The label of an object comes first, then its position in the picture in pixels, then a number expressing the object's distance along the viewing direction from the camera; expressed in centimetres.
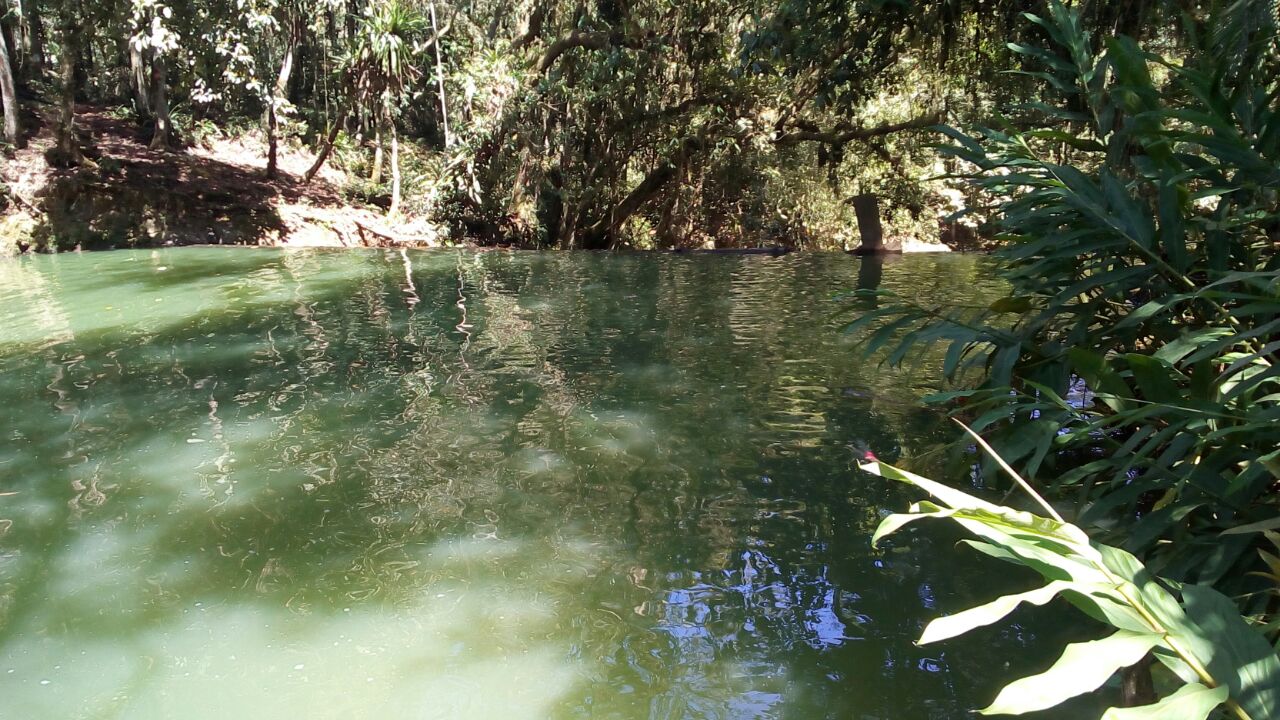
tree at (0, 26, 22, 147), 1794
